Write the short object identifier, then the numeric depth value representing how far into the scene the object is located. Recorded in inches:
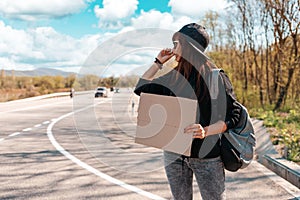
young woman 118.0
